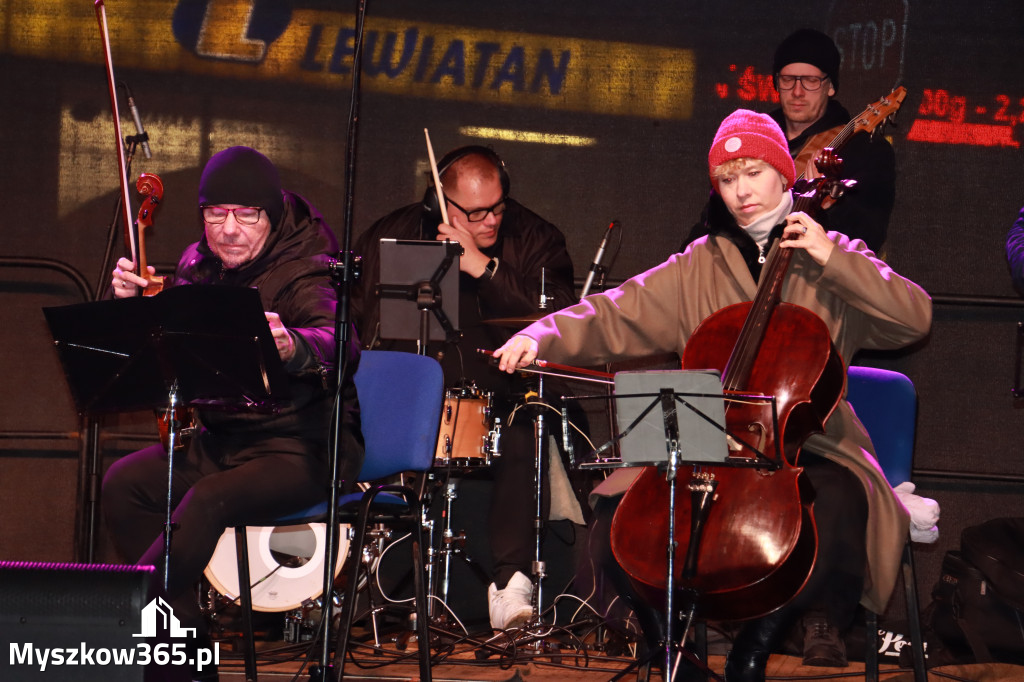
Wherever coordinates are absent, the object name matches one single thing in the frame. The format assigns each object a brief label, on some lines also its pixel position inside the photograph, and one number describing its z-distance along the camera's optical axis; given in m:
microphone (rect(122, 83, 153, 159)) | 8.44
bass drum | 7.85
